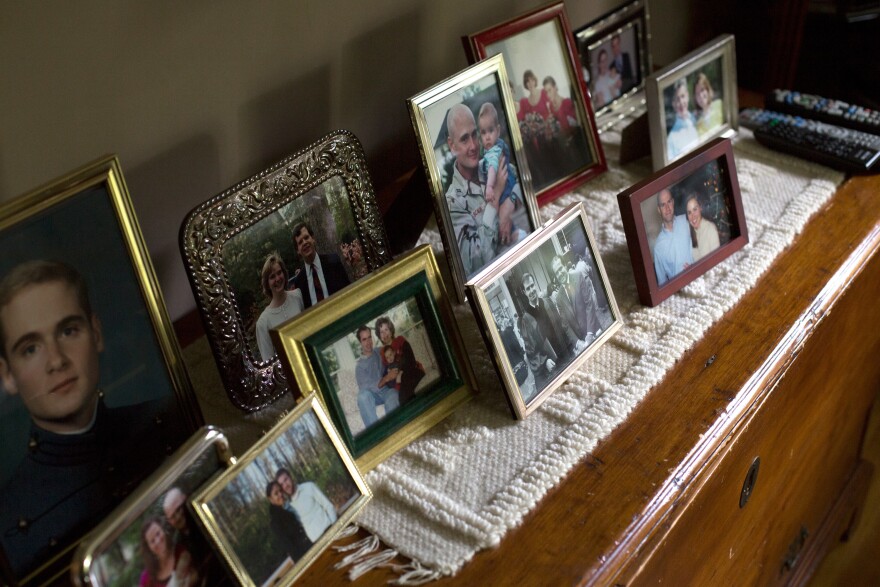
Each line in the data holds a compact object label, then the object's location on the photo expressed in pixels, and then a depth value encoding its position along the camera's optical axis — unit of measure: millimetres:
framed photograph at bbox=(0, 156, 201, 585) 597
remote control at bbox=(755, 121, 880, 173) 1115
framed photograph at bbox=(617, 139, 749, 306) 905
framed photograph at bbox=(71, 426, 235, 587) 549
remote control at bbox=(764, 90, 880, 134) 1182
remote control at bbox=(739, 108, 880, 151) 1146
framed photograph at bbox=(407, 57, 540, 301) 871
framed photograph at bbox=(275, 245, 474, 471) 702
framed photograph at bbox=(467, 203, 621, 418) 768
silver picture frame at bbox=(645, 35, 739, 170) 1094
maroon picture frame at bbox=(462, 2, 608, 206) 979
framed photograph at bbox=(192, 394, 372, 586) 610
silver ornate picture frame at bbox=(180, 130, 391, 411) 730
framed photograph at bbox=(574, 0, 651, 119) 1169
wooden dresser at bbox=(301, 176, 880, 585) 683
